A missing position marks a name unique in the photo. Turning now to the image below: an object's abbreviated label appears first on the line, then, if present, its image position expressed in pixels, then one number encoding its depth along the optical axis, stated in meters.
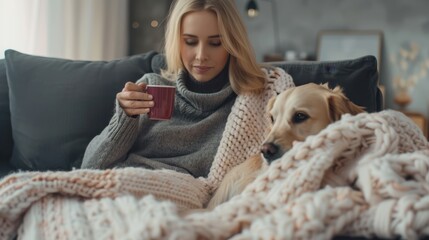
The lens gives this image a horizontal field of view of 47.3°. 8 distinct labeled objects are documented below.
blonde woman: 1.42
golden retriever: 1.13
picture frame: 4.36
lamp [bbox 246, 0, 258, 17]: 4.39
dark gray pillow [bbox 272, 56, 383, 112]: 1.55
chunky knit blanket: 0.74
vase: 4.20
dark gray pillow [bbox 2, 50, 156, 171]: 1.74
